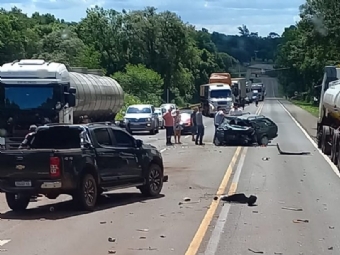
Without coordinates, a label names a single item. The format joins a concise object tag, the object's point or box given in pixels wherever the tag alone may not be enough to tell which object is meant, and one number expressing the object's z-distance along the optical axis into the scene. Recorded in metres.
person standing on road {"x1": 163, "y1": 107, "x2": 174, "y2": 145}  37.66
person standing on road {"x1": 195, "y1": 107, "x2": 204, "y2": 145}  37.53
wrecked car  37.78
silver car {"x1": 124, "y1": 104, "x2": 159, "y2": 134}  48.72
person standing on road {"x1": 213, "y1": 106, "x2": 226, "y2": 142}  39.78
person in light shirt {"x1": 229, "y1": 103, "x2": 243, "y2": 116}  42.43
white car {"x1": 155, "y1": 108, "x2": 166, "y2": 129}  52.79
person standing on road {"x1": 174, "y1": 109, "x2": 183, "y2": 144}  38.87
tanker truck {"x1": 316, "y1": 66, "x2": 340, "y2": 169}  27.53
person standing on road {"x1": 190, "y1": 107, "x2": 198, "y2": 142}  38.34
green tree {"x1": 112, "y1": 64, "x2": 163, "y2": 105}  89.05
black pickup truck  14.91
